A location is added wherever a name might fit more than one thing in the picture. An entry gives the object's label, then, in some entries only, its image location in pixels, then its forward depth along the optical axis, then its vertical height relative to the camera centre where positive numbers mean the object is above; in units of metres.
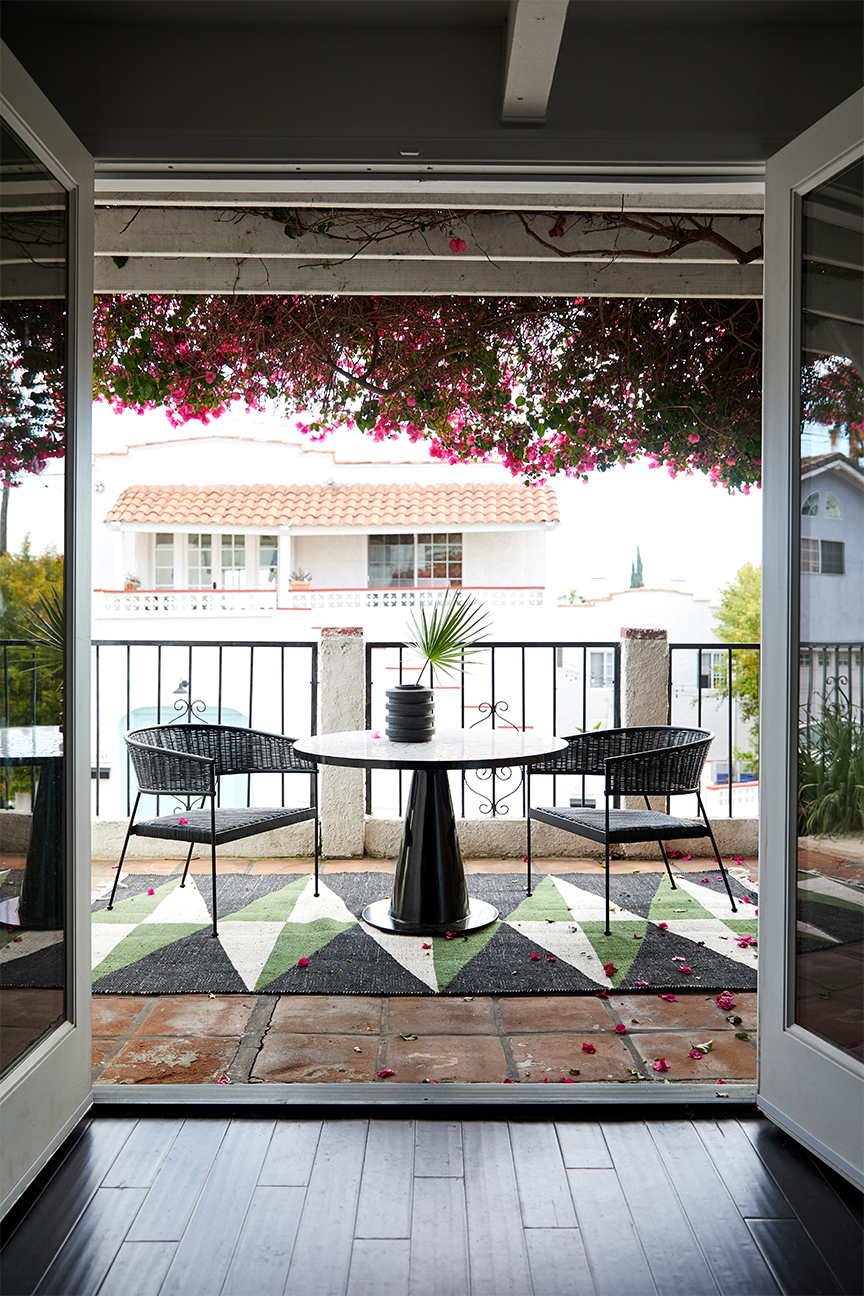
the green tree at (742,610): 16.61 +0.83
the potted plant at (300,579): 15.70 +1.28
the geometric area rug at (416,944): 3.08 -1.11
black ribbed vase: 3.80 -0.26
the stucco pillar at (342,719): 4.70 -0.34
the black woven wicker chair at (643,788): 3.52 -0.55
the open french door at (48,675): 1.89 -0.05
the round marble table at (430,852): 3.58 -0.80
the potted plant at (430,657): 3.80 -0.02
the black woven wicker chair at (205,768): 3.54 -0.50
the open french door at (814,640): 1.99 +0.03
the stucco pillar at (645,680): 4.78 -0.14
